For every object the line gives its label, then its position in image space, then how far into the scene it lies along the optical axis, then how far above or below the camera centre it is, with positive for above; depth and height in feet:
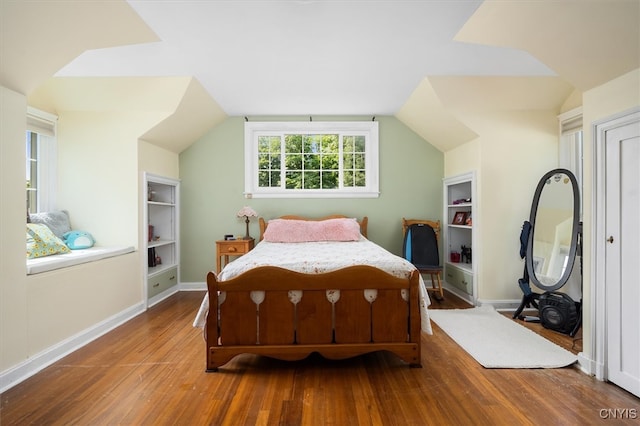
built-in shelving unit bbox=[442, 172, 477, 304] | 13.34 -0.92
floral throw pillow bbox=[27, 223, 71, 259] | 8.70 -0.84
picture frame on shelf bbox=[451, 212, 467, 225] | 13.80 -0.22
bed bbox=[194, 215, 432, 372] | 7.09 -2.27
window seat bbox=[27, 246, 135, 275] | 7.57 -1.23
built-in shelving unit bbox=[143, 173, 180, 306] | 13.94 -0.69
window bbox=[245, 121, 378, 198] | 14.83 +2.61
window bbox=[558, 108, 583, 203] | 11.07 +2.55
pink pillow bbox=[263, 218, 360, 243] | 12.88 -0.74
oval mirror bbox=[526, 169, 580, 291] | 9.83 -0.55
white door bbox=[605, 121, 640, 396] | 6.07 -0.86
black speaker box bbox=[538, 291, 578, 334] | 9.12 -2.90
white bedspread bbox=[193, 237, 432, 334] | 7.36 -1.21
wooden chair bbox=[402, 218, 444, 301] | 13.42 -1.37
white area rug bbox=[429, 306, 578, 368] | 7.54 -3.51
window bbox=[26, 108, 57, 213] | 10.80 +1.79
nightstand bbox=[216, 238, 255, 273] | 13.42 -1.49
